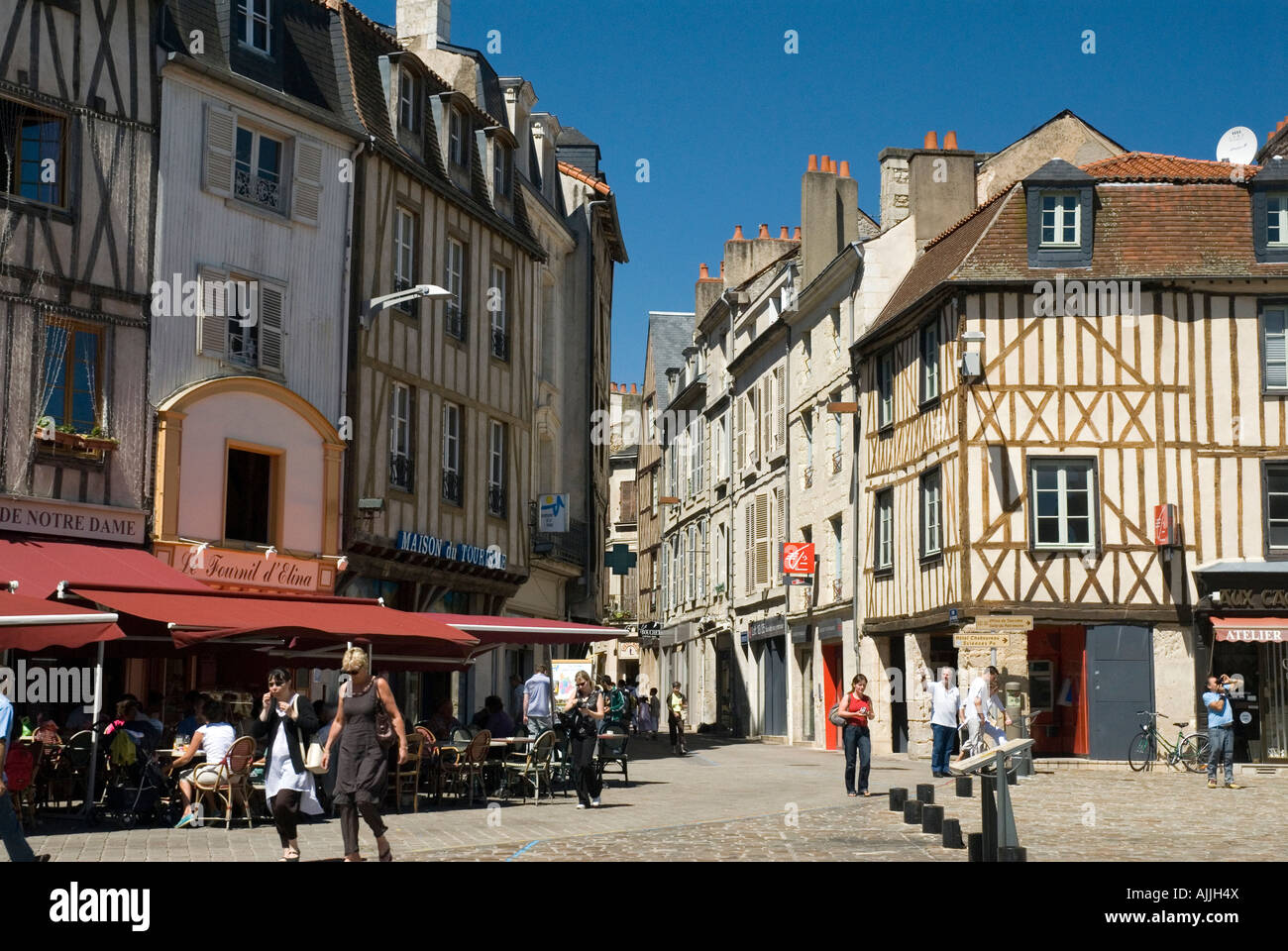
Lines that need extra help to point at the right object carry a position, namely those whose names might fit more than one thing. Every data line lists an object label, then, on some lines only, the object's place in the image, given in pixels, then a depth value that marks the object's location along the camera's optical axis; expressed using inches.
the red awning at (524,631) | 702.5
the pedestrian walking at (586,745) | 620.1
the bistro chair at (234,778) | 546.0
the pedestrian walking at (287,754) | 422.0
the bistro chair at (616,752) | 757.3
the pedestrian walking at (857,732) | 685.9
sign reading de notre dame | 660.1
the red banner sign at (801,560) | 1257.4
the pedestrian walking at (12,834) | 361.1
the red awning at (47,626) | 491.5
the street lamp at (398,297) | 790.5
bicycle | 902.4
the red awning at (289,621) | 553.3
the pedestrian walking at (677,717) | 1152.2
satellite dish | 1089.4
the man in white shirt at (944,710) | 783.1
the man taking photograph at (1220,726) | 785.6
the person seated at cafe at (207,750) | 549.3
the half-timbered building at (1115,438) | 949.8
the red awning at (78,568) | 598.5
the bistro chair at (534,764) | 666.8
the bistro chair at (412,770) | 597.0
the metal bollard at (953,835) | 468.8
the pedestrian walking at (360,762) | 408.8
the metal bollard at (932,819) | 509.4
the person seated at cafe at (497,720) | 714.8
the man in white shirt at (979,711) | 807.1
